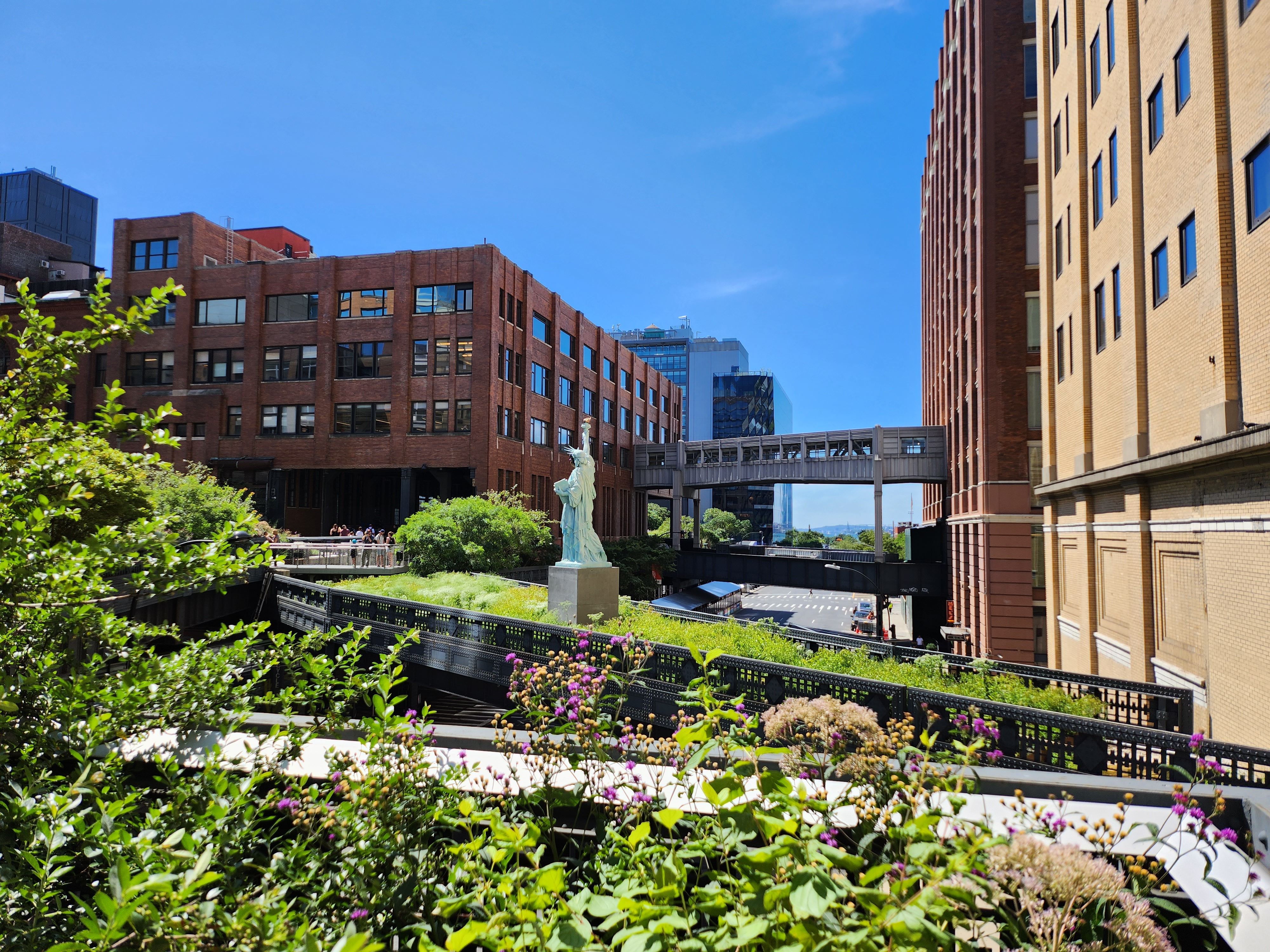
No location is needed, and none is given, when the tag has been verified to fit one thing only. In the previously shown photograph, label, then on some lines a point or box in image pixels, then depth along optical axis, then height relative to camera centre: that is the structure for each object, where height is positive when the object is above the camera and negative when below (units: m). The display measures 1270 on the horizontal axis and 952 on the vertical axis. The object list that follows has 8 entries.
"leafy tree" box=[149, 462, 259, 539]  25.22 +0.55
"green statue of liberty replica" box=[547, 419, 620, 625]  15.84 -1.12
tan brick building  10.52 +3.72
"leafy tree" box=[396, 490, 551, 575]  26.98 -0.77
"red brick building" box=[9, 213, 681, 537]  39.72 +9.32
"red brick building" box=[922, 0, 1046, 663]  25.56 +7.63
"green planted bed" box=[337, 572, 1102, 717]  9.48 -2.30
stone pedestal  15.73 -1.79
